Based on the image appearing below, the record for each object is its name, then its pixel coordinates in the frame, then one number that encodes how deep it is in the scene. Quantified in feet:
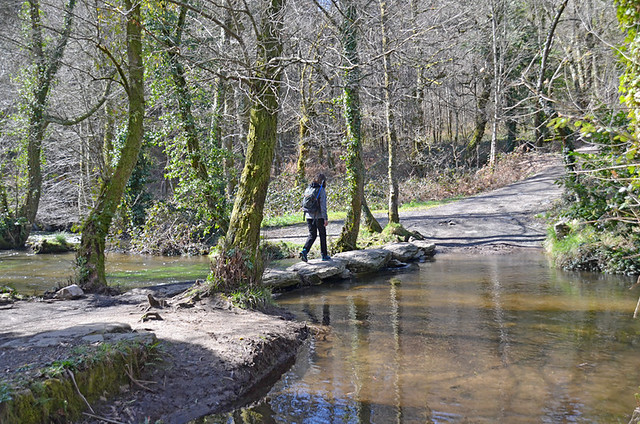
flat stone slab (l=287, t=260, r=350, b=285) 39.04
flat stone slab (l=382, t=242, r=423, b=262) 49.94
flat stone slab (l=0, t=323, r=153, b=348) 16.55
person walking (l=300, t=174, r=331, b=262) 39.58
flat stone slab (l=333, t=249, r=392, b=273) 44.01
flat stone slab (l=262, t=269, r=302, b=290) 35.55
